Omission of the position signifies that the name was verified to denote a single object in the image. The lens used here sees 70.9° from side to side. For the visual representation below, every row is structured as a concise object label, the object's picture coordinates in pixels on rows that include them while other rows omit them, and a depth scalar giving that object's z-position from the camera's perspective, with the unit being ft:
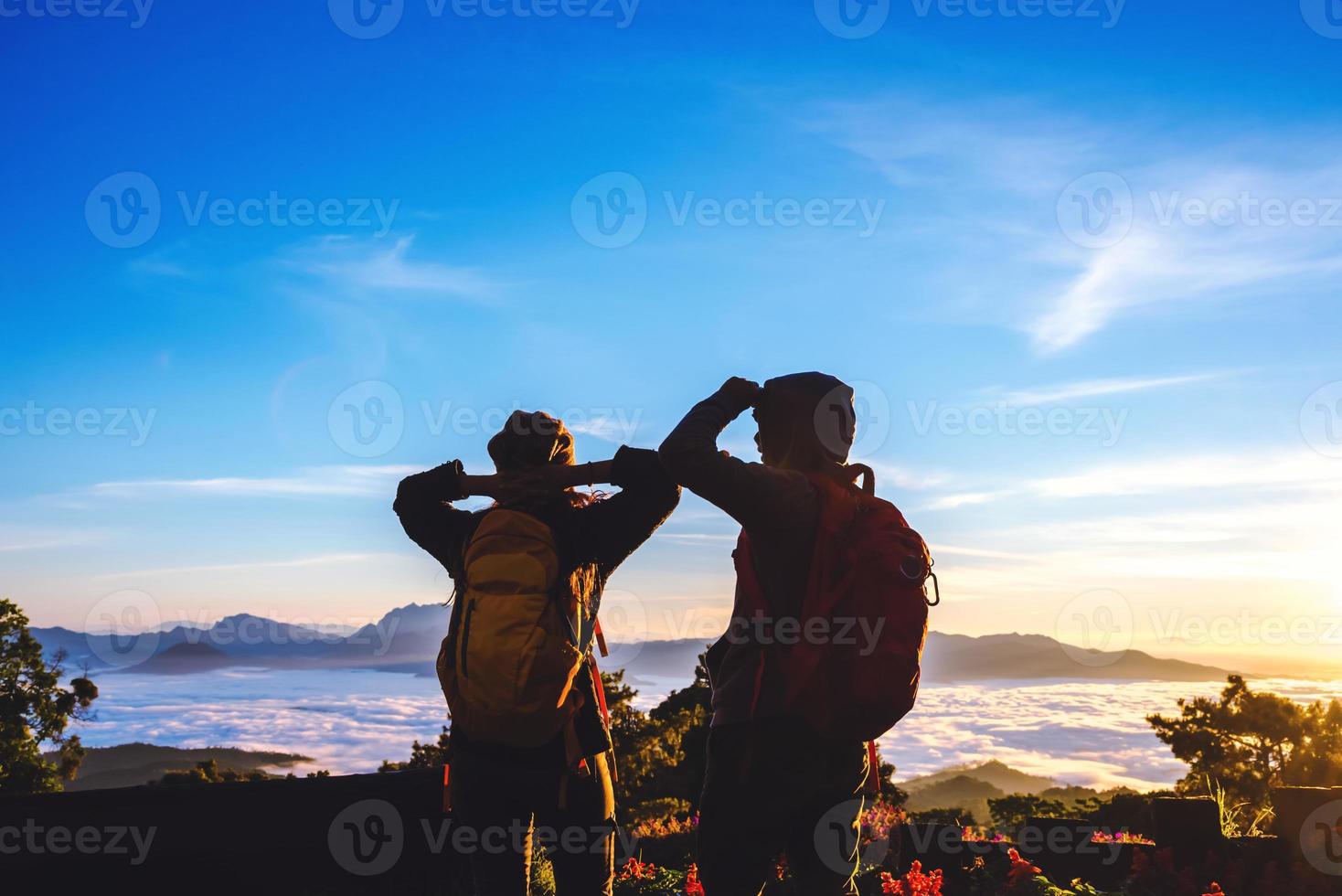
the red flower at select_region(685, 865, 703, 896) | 23.41
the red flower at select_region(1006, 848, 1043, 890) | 21.75
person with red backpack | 10.00
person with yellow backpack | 11.08
